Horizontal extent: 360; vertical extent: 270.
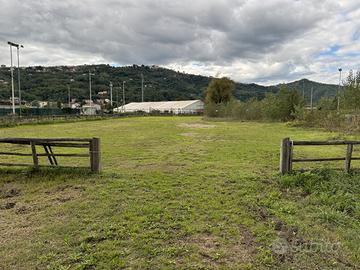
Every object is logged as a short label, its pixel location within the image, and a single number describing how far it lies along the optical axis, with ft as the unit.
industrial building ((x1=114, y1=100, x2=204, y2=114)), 230.07
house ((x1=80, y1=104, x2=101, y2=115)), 202.18
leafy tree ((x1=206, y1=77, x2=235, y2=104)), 179.73
